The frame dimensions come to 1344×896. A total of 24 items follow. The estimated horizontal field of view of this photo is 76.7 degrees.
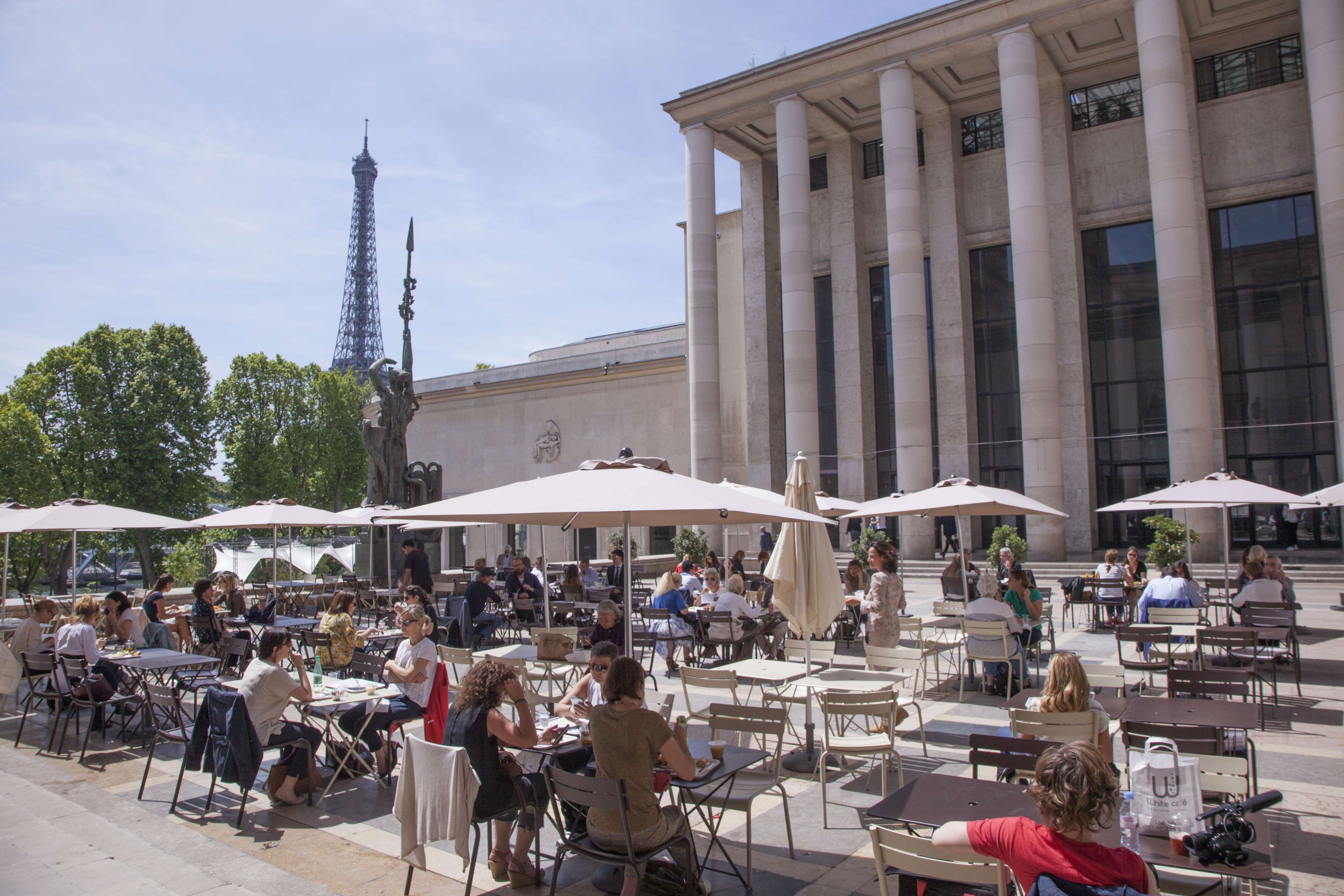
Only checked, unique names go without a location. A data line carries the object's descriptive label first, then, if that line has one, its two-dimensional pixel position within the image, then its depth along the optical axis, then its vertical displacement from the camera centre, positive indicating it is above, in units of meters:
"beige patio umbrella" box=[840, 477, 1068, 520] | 12.16 +0.30
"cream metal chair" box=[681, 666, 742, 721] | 7.15 -1.29
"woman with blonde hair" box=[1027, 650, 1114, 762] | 5.42 -1.09
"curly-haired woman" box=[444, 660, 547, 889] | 5.20 -1.29
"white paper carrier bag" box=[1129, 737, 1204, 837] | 3.77 -1.20
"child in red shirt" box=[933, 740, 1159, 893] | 3.23 -1.22
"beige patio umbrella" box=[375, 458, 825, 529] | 5.98 +0.22
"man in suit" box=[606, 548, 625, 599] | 15.40 -0.89
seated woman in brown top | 4.53 -1.27
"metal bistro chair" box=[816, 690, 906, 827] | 6.26 -1.42
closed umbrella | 7.88 -0.49
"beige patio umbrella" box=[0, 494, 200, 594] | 12.02 +0.34
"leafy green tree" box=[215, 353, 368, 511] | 47.44 +6.07
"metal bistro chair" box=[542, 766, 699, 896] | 4.41 -1.43
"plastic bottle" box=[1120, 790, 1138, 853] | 3.69 -1.35
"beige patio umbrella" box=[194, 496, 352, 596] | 14.23 +0.36
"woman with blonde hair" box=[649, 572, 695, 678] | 11.74 -1.30
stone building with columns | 24.83 +8.99
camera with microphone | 3.57 -1.36
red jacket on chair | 6.19 -1.30
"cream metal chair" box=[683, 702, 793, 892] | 5.16 -1.54
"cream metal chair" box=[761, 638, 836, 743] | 7.25 -1.42
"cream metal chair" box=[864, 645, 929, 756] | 7.93 -1.27
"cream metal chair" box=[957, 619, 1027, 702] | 9.49 -1.29
